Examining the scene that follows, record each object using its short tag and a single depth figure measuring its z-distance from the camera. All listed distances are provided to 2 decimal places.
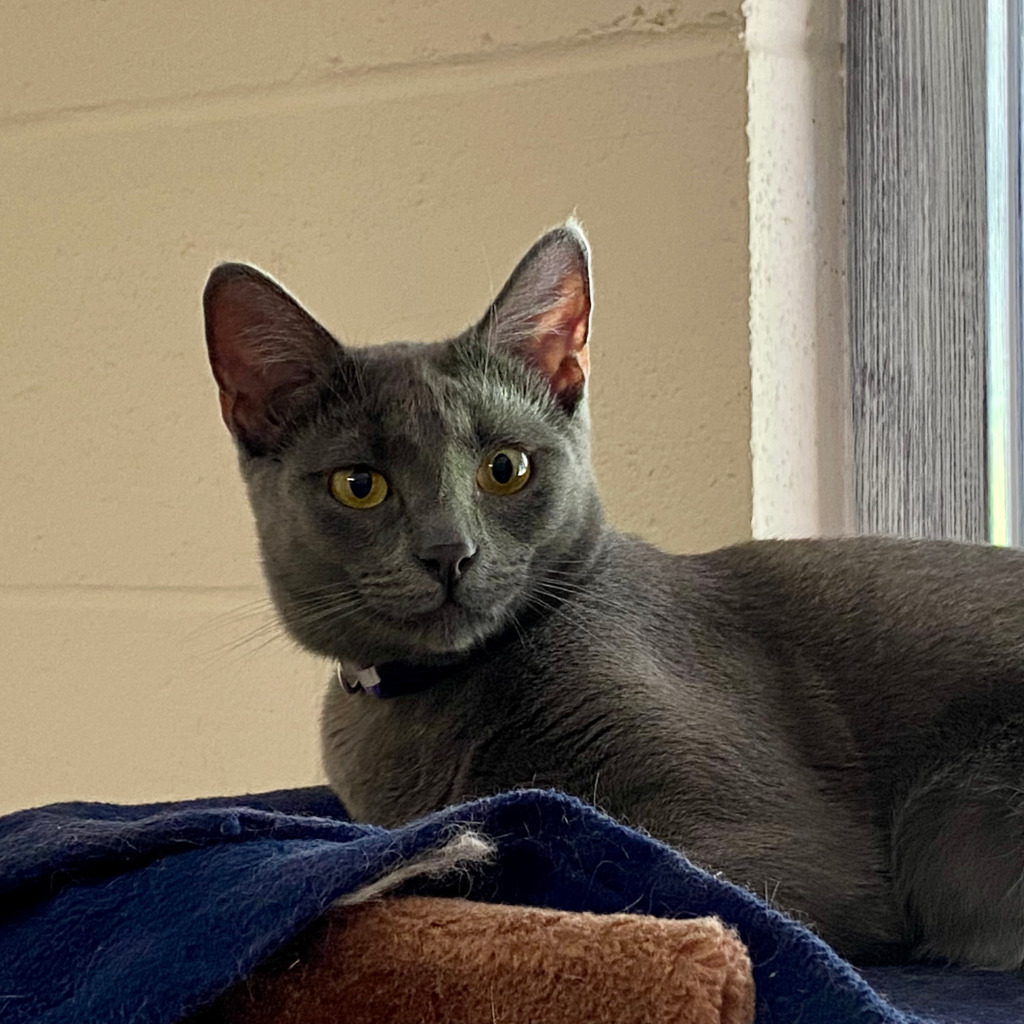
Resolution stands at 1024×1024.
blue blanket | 0.57
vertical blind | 1.31
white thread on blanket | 0.60
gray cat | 0.87
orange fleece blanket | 0.52
